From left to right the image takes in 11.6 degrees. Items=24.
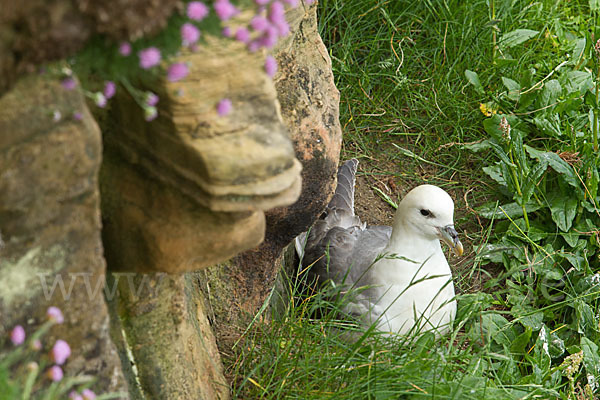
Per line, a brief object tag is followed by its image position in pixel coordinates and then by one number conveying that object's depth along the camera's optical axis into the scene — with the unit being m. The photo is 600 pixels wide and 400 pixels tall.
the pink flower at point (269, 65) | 3.11
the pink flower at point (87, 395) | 3.00
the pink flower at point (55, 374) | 2.96
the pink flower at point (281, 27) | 2.75
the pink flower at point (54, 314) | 2.91
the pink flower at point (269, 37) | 2.74
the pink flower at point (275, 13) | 2.72
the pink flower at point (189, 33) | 2.48
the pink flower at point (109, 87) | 2.71
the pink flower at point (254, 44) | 2.78
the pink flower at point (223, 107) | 2.93
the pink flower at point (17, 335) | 2.83
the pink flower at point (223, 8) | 2.51
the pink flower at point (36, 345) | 2.79
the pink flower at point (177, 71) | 2.59
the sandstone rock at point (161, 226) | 3.33
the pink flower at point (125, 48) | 2.45
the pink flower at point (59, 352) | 2.98
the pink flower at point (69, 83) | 2.59
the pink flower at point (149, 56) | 2.47
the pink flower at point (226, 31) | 2.67
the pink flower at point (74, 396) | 2.98
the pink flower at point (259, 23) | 2.67
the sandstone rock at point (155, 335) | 3.41
